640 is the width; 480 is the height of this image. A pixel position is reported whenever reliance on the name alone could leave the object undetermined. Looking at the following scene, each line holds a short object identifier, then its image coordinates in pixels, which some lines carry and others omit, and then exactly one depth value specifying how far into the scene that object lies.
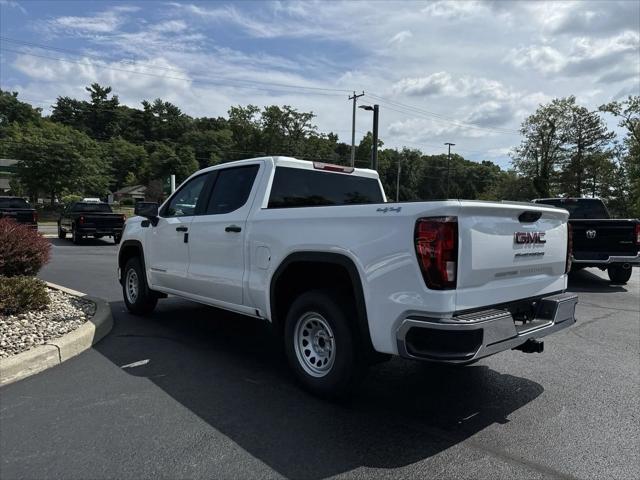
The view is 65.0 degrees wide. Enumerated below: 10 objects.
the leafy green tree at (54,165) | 43.31
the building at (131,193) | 95.65
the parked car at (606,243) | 10.18
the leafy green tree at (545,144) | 47.12
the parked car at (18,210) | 19.14
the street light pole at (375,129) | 28.89
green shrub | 5.66
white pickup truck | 3.25
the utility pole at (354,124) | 41.26
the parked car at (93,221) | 20.04
